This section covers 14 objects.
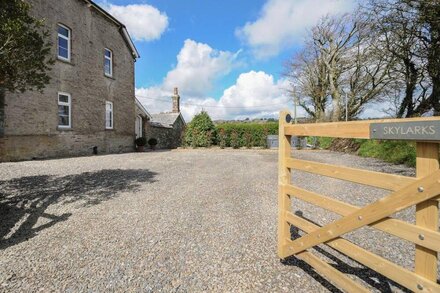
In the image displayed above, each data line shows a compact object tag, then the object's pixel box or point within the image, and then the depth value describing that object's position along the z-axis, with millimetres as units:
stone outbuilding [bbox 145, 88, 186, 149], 24547
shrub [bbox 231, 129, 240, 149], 23411
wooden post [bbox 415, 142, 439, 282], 1669
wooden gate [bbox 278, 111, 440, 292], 1672
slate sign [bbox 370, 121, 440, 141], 1625
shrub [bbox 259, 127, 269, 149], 23370
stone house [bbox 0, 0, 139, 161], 11859
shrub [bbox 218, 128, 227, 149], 23375
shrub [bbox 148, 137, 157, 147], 22406
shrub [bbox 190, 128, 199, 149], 23172
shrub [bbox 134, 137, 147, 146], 19891
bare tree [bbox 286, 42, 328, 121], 27172
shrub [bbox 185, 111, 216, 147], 23172
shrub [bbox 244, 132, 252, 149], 23666
